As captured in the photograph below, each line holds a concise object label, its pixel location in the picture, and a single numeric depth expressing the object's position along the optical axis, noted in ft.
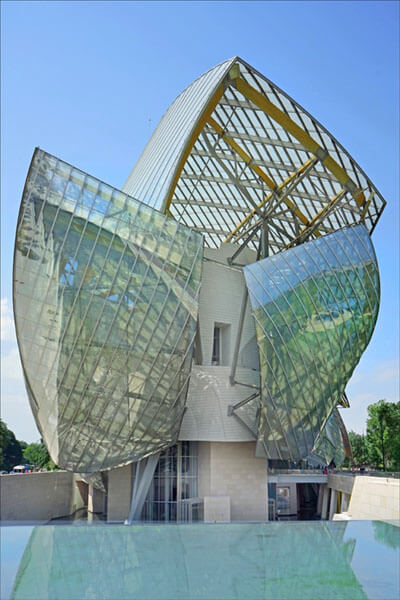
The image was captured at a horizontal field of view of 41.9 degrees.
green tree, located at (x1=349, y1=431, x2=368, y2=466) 270.05
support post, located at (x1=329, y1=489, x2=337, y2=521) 128.36
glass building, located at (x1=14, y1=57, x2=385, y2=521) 70.03
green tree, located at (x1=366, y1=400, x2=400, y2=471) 188.75
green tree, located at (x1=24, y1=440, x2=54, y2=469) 301.51
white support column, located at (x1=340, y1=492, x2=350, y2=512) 113.96
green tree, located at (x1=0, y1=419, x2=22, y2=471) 314.47
